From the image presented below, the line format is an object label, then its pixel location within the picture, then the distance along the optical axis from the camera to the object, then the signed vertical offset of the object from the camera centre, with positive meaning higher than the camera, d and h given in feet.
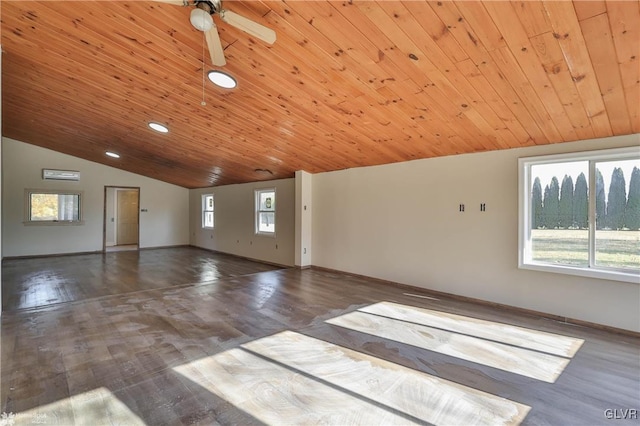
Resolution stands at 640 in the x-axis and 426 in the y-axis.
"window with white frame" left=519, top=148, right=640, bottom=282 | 10.69 +0.02
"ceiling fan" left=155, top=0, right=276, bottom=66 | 6.63 +4.25
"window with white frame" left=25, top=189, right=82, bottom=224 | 25.96 +0.22
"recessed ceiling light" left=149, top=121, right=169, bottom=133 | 16.03 +4.50
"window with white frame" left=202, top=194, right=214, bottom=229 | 32.37 -0.04
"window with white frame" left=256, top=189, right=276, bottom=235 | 25.04 +0.01
